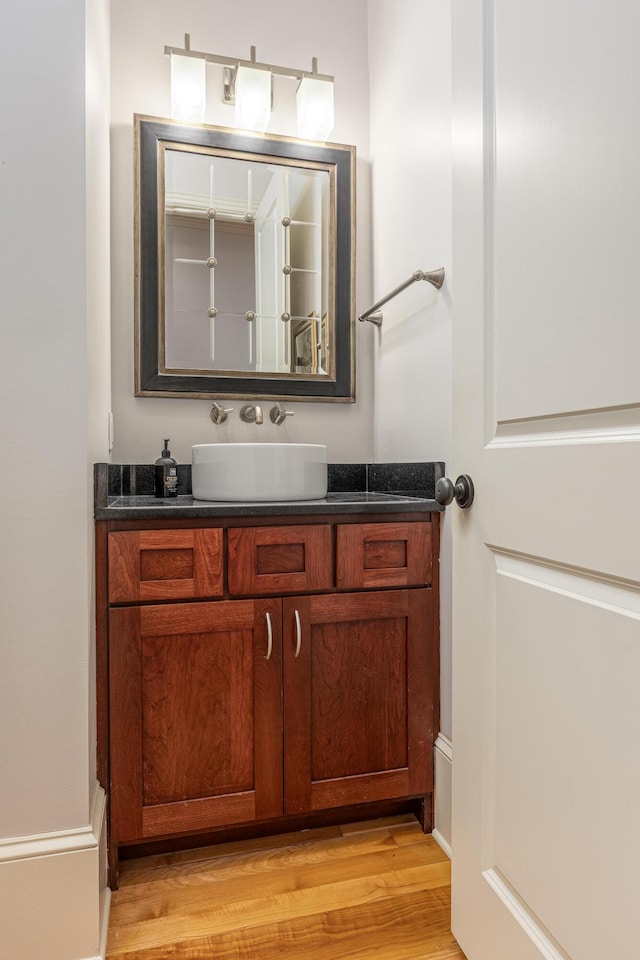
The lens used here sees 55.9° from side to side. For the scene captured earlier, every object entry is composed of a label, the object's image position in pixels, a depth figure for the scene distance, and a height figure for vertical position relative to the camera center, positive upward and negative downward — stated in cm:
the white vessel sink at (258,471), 151 -3
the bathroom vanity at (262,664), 135 -49
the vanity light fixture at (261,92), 189 +119
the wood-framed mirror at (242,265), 189 +63
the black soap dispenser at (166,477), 173 -5
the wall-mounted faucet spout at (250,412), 192 +15
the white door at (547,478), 69 -3
